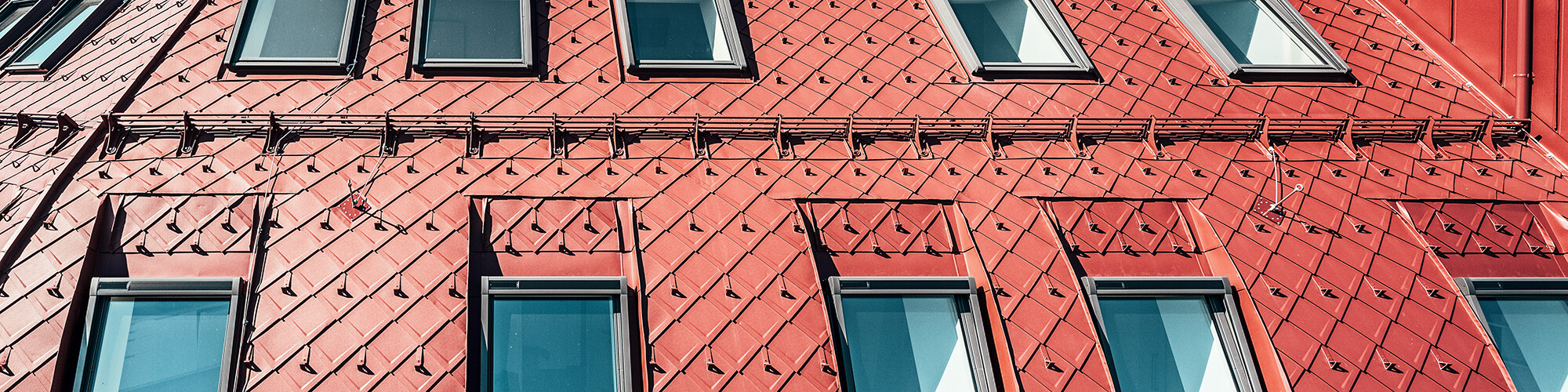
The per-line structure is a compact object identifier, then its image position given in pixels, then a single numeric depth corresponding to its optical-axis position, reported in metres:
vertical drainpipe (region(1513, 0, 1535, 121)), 11.41
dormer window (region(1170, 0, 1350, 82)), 11.77
